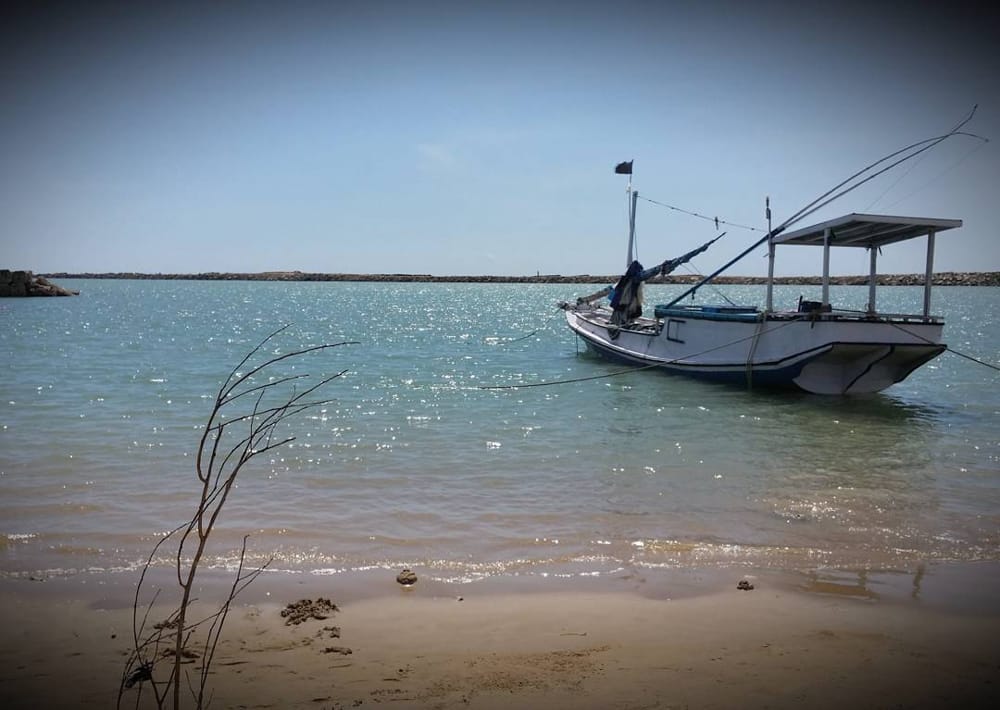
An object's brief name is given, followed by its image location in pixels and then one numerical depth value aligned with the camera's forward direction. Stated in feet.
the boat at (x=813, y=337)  49.75
